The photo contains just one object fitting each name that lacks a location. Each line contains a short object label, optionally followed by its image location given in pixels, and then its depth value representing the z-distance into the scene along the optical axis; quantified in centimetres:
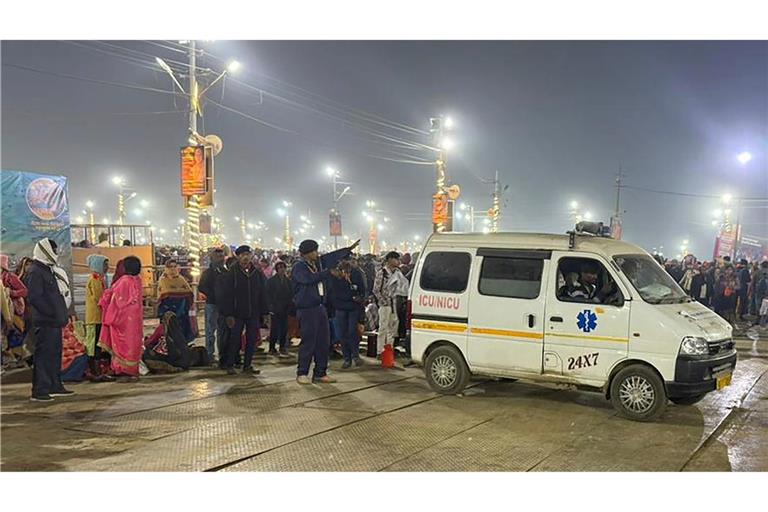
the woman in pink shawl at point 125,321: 916
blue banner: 1104
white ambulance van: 693
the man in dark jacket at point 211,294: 1060
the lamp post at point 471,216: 6665
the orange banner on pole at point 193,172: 1719
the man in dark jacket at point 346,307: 1075
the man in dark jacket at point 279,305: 1188
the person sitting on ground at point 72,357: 916
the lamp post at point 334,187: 3908
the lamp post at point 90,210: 7345
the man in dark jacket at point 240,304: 991
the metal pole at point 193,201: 1728
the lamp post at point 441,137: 2762
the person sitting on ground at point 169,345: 1008
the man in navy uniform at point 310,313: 919
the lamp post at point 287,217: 6580
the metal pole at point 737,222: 2579
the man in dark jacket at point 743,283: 1750
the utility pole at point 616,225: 3650
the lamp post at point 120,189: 4681
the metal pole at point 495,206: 4373
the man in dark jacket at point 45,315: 782
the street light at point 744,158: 2584
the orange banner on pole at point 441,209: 3130
